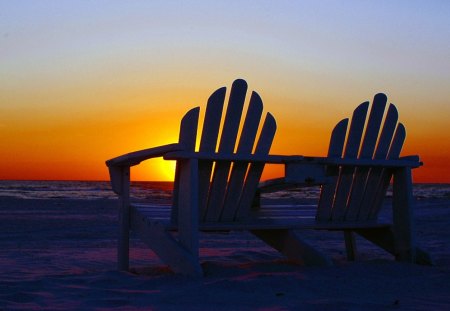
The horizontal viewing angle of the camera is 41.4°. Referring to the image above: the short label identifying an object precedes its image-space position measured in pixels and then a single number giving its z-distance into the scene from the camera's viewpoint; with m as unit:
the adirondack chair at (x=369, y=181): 4.43
